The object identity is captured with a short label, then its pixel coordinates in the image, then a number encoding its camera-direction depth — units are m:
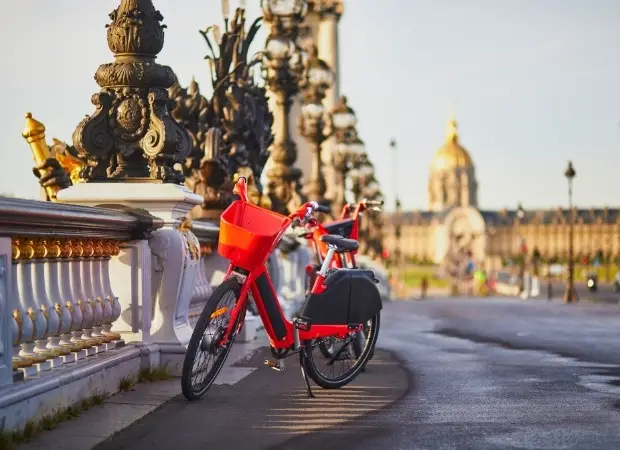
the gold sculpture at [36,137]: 13.69
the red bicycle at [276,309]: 8.31
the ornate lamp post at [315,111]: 26.03
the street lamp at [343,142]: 34.25
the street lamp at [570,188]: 54.88
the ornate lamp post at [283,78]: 20.50
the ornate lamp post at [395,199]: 91.56
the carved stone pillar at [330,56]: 52.69
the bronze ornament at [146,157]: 9.97
